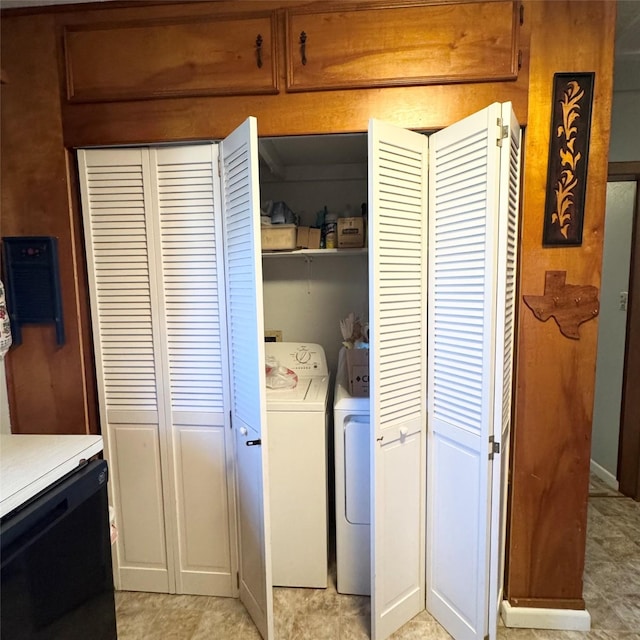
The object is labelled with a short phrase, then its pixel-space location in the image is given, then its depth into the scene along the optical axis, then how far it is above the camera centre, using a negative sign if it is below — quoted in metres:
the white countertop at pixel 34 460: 1.03 -0.52
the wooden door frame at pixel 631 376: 2.45 -0.67
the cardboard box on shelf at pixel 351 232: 1.98 +0.20
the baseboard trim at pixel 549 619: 1.69 -1.43
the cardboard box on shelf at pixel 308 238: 2.08 +0.19
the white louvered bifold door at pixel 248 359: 1.40 -0.31
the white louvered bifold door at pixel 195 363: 1.67 -0.36
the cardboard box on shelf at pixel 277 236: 2.00 +0.19
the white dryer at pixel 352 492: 1.78 -0.96
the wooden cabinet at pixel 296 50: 1.49 +0.84
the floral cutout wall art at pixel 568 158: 1.48 +0.41
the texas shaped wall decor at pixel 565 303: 1.56 -0.12
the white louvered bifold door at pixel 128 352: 1.69 -0.32
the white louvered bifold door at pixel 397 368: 1.46 -0.36
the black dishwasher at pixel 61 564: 0.99 -0.77
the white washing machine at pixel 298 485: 1.82 -0.95
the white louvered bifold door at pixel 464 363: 1.37 -0.33
